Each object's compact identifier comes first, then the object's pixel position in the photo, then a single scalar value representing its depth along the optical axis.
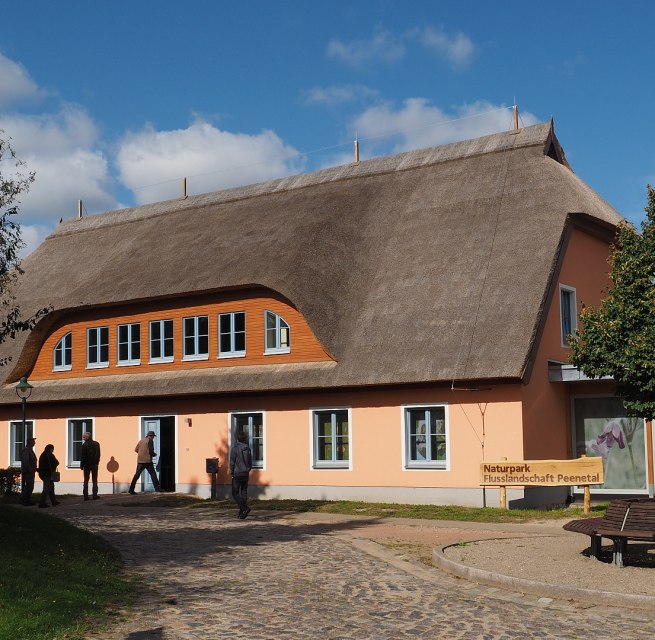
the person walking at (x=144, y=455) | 26.95
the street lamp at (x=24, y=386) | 25.50
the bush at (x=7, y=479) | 27.02
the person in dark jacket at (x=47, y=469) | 24.09
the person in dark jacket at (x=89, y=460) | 26.16
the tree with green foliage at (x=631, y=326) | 17.31
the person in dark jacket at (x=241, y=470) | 20.47
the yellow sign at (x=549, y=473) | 20.38
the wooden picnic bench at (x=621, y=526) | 11.91
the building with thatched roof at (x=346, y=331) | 22.48
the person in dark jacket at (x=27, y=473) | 24.42
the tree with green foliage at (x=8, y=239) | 15.18
